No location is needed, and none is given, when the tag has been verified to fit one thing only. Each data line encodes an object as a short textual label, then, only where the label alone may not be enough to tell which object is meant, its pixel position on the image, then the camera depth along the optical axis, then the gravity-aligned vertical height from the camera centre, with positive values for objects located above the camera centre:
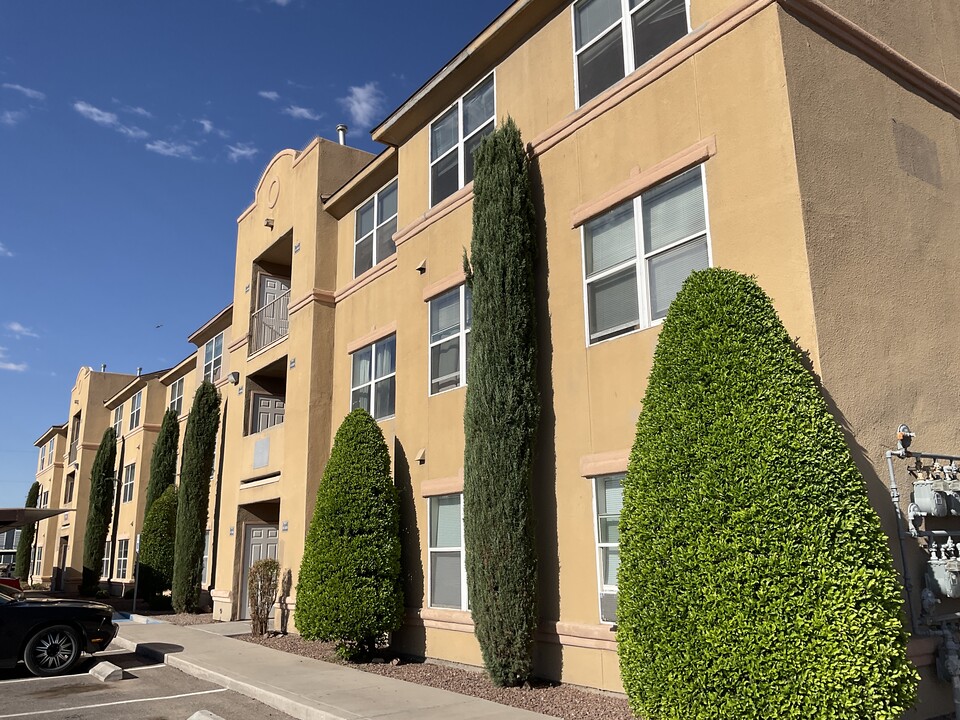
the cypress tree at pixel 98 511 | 32.09 +1.58
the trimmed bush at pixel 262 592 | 15.80 -0.91
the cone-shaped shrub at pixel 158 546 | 23.94 +0.07
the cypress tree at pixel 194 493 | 21.31 +1.48
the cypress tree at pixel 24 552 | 43.28 -0.09
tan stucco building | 7.86 +3.65
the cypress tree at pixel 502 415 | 9.58 +1.62
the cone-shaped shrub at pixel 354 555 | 11.88 -0.17
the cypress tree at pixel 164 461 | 26.67 +2.93
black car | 11.38 -1.19
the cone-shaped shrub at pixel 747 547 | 5.88 -0.07
